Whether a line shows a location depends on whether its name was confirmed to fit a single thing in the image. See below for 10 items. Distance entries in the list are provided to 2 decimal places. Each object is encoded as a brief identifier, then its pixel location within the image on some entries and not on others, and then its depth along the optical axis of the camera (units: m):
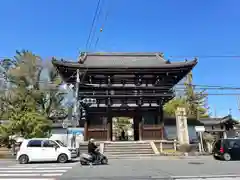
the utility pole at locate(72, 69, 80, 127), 14.38
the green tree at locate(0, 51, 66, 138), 24.81
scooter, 10.36
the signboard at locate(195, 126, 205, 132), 18.84
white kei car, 12.25
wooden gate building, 17.92
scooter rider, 10.58
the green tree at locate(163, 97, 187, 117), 27.64
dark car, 13.44
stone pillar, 16.97
